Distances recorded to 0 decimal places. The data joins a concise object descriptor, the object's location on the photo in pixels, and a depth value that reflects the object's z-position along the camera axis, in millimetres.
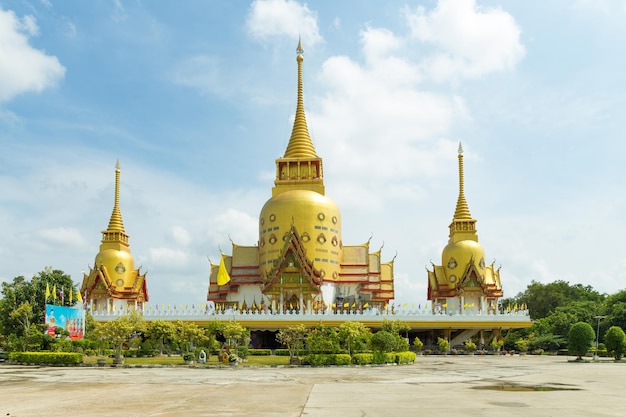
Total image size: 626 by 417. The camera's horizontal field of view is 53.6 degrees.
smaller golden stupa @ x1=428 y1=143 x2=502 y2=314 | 59031
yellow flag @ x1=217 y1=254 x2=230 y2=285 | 57406
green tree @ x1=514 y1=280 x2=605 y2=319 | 80312
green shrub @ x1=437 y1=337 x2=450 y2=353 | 48188
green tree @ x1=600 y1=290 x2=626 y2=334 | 55531
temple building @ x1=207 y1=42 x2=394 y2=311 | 54312
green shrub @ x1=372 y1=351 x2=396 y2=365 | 32438
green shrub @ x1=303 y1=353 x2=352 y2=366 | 31375
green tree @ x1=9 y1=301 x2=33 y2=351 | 37781
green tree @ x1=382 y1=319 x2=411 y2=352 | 35609
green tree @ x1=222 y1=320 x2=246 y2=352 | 35781
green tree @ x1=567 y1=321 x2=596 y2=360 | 38906
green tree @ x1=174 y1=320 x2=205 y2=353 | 35281
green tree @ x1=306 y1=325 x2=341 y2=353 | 32344
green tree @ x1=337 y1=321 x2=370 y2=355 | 33062
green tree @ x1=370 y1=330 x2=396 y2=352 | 32188
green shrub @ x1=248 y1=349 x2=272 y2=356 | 43938
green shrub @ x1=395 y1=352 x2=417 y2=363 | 33406
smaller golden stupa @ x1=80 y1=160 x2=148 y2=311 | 59562
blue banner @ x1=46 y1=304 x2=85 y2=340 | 37312
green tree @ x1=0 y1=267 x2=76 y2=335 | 40375
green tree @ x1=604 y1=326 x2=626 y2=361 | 39906
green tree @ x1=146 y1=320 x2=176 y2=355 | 36938
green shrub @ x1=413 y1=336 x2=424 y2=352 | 48000
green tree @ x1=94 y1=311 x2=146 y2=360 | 33594
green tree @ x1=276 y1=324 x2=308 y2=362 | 33844
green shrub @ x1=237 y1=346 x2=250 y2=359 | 35406
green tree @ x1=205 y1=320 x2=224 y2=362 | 35938
